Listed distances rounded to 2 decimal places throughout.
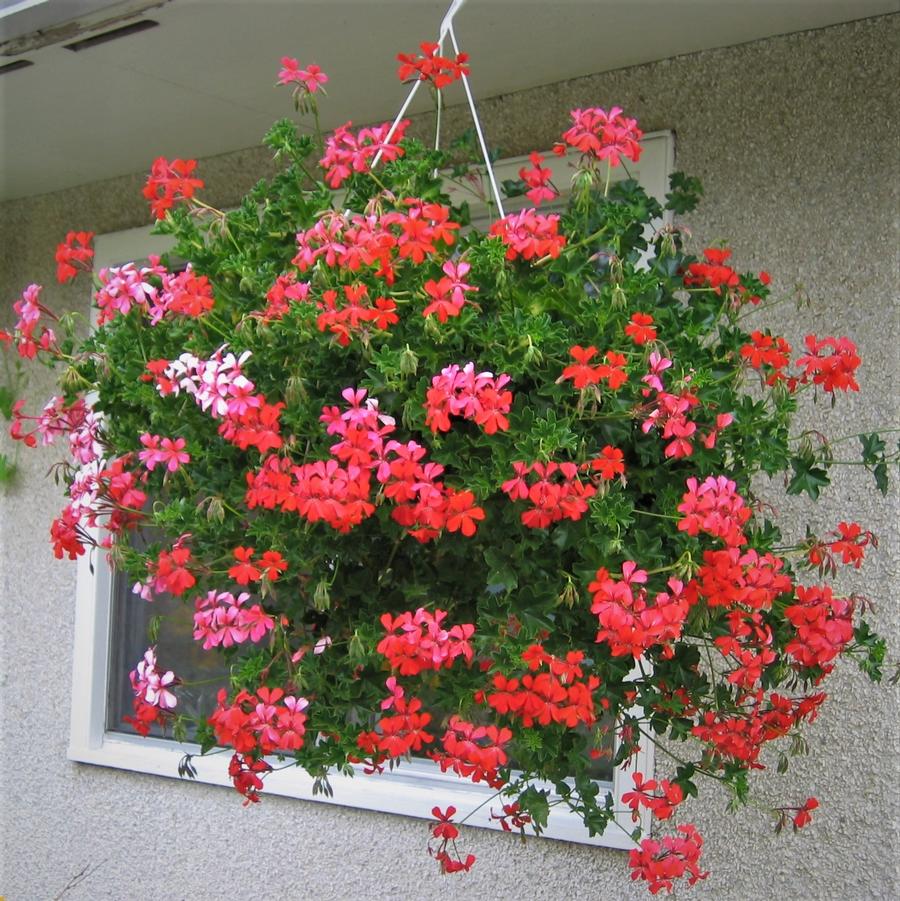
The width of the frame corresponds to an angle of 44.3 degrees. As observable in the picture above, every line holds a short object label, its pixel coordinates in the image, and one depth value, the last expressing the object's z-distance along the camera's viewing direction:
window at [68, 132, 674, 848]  3.05
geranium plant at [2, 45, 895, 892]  1.48
